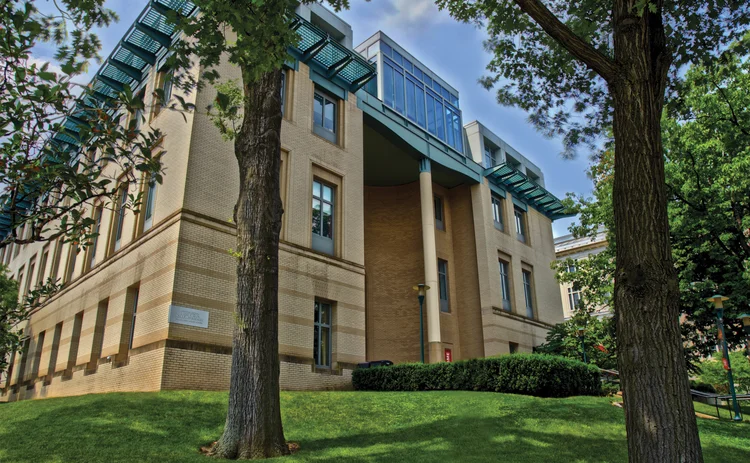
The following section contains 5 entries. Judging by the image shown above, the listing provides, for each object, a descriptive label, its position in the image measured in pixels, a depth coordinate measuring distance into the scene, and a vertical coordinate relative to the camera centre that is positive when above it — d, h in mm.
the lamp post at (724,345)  15798 +1432
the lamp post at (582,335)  27062 +2982
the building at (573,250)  49906 +13078
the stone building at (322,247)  16328 +6428
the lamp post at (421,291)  20500 +3915
